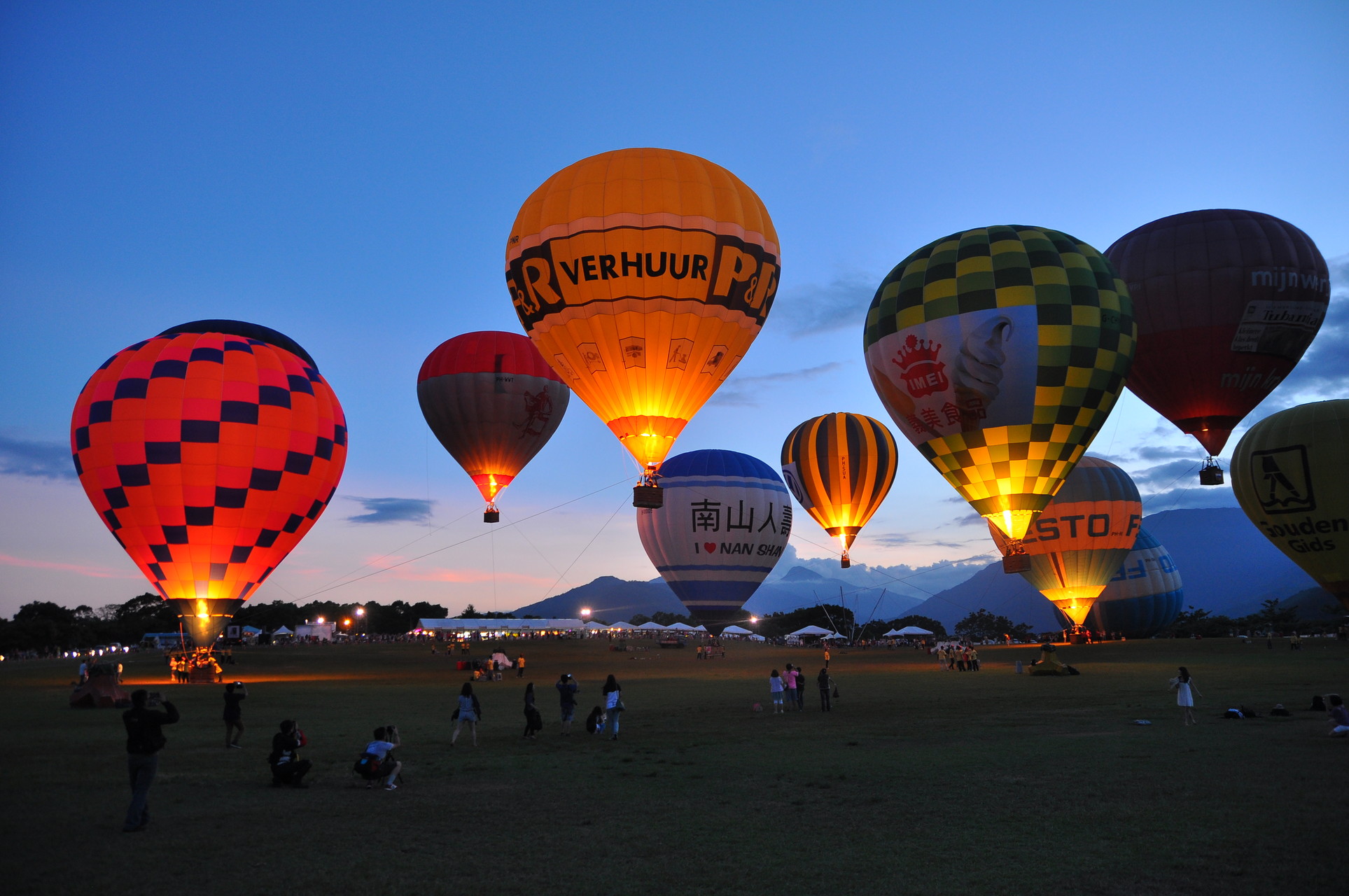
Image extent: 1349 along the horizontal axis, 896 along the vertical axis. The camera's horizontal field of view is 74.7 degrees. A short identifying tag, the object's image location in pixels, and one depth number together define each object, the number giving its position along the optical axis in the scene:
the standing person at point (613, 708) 15.62
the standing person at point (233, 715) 13.96
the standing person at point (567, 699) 16.94
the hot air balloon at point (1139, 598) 56.88
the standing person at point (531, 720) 15.71
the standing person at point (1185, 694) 15.05
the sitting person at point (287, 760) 10.89
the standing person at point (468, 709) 14.80
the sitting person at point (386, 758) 10.85
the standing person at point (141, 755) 8.51
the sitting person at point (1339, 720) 12.83
